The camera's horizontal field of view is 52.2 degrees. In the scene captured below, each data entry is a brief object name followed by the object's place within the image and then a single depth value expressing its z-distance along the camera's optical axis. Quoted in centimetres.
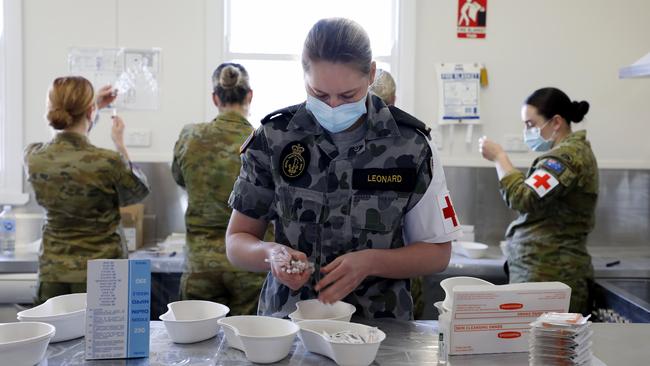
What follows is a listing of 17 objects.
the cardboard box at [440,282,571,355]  150
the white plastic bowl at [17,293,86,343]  153
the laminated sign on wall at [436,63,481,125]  391
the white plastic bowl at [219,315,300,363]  141
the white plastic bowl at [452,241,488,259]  348
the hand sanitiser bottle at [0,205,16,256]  349
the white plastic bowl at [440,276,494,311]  160
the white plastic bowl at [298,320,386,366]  138
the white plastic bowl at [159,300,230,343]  152
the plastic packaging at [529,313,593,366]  140
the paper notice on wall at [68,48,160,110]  387
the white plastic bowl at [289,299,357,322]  167
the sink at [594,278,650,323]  277
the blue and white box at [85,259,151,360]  142
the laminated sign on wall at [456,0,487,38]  393
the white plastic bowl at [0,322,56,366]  133
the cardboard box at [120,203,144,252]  359
